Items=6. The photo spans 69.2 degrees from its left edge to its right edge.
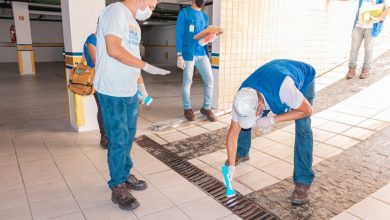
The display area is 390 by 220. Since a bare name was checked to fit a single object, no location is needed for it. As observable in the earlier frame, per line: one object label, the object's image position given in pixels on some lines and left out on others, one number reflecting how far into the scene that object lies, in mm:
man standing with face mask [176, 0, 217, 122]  4664
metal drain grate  2424
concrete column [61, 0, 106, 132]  4109
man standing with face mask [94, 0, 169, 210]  2086
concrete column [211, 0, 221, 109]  5164
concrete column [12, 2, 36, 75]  12352
